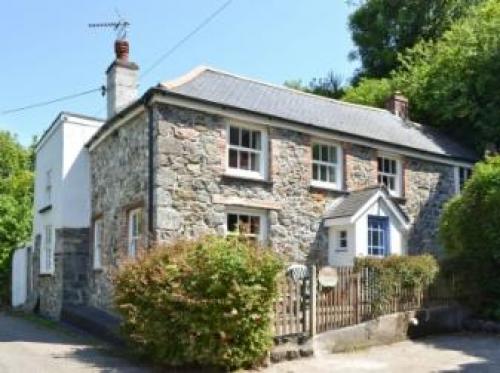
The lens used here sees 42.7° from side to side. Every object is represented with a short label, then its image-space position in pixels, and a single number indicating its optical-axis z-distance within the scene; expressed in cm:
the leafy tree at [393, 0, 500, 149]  2361
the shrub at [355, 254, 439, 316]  1326
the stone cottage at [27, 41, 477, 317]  1520
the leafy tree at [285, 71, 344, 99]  4238
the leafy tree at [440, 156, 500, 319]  1493
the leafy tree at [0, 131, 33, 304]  2745
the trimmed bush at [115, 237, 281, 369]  1040
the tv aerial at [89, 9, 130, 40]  2047
